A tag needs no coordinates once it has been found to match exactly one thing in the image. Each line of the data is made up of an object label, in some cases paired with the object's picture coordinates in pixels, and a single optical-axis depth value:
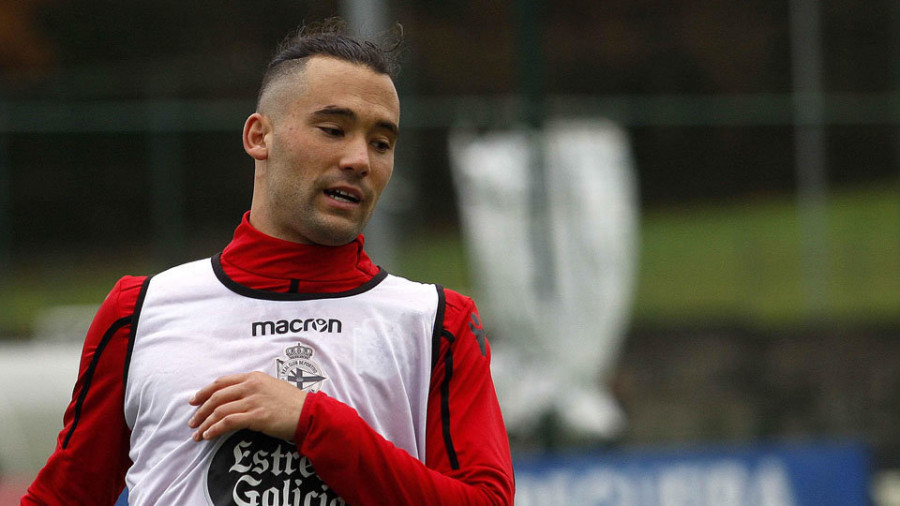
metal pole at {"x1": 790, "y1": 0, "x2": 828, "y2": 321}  24.28
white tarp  19.44
